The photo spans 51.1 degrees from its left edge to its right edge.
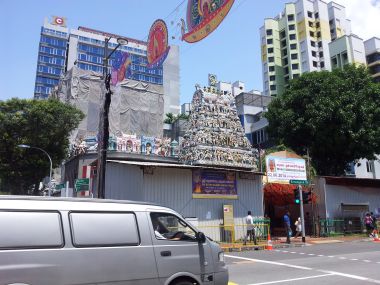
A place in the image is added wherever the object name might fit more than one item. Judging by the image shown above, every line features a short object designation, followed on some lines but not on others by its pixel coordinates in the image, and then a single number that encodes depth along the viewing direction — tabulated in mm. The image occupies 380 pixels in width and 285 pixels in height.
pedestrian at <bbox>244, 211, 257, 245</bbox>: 22030
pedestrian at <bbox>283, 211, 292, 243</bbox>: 22572
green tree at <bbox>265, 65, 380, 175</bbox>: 34531
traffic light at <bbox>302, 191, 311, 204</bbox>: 24359
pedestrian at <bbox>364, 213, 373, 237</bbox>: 27061
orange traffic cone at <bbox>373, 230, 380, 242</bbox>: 24745
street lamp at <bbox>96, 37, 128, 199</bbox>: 15719
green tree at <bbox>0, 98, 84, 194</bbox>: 35500
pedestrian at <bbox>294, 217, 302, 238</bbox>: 26750
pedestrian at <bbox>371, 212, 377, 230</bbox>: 27191
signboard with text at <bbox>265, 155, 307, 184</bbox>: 25972
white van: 5484
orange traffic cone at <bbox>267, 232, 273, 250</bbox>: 20719
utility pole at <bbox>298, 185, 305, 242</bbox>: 23469
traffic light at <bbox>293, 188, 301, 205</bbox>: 24059
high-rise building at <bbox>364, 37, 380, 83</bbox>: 77538
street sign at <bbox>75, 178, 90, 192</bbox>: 17797
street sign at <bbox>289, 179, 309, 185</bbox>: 24281
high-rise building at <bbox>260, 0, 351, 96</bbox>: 94812
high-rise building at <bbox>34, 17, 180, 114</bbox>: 112625
